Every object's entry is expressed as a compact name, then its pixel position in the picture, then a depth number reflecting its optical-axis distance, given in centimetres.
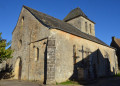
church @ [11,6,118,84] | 1288
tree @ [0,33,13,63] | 1285
